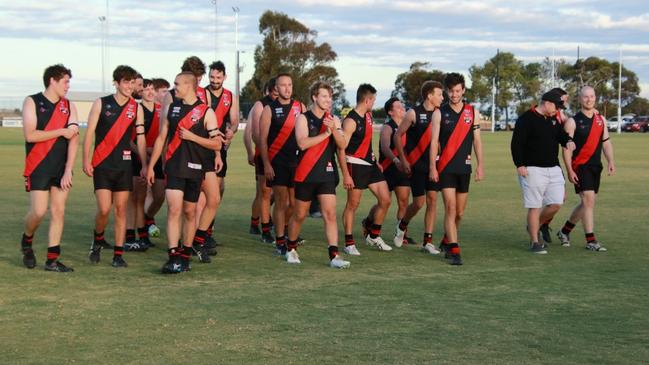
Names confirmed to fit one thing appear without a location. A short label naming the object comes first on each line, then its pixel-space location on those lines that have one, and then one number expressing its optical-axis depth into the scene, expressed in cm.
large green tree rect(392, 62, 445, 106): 9338
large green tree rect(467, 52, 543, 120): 10475
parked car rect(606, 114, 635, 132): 8866
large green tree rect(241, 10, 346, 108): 9556
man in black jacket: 1123
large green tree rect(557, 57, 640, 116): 10800
